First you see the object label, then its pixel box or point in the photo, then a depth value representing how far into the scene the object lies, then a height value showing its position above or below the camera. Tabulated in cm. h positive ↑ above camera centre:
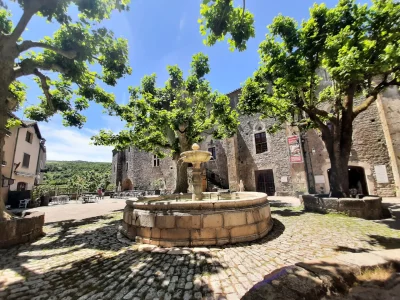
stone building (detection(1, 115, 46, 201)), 1431 +295
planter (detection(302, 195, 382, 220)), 660 -117
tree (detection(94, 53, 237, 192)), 1080 +429
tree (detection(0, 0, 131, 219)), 509 +486
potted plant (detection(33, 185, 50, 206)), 1574 -66
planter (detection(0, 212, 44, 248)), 452 -110
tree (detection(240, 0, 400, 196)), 599 +450
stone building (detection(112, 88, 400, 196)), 1116 +173
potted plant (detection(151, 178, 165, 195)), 2489 +0
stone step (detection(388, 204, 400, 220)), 658 -148
